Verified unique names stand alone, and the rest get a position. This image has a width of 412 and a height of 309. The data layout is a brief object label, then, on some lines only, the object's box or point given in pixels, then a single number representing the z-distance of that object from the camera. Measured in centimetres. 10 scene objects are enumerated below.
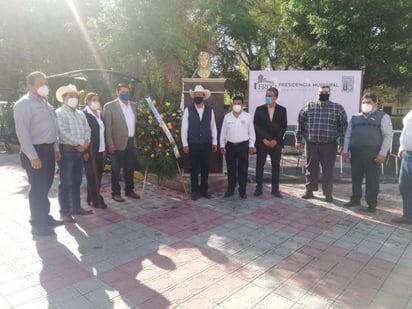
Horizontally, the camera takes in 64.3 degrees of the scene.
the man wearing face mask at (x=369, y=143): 491
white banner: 830
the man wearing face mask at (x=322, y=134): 538
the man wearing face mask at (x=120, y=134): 544
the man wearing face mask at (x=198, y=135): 555
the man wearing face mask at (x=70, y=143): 445
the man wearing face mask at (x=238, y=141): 563
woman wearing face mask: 508
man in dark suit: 571
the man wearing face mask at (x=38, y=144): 388
